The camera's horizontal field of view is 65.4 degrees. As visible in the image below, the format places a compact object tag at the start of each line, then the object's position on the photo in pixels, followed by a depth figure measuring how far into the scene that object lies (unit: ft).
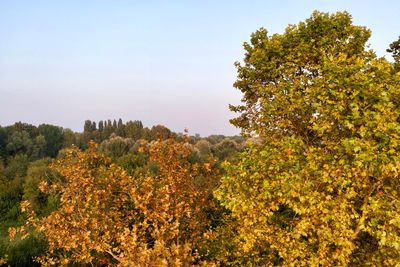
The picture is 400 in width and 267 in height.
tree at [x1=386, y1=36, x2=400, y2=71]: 61.00
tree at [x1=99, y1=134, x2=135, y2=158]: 266.63
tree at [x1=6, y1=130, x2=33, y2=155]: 331.98
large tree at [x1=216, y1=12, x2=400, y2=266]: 30.63
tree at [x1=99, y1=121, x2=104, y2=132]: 632.63
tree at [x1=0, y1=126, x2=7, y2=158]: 317.05
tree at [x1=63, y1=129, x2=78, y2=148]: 412.77
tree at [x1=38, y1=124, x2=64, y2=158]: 399.11
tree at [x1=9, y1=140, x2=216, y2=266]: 35.53
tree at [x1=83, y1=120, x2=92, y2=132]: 623.77
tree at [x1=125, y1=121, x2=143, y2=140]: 442.54
